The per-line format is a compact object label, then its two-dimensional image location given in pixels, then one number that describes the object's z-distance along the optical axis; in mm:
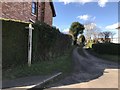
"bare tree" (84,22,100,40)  33140
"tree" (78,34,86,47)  29502
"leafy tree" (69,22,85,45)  26628
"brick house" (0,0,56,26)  7126
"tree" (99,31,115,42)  29944
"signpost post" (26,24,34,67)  5272
